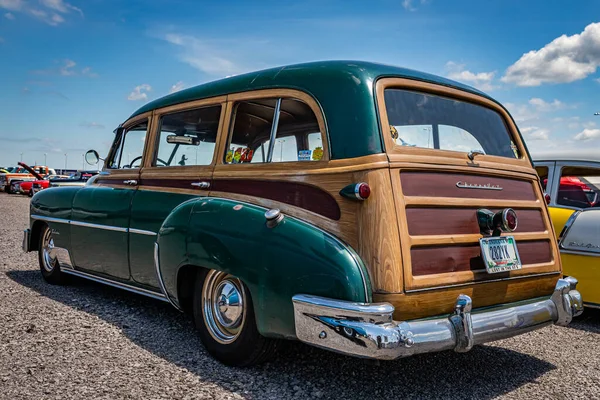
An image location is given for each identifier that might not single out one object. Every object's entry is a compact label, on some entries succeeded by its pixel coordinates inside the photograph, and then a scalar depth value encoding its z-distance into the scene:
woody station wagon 2.78
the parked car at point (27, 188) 27.86
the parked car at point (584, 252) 4.76
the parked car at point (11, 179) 29.47
